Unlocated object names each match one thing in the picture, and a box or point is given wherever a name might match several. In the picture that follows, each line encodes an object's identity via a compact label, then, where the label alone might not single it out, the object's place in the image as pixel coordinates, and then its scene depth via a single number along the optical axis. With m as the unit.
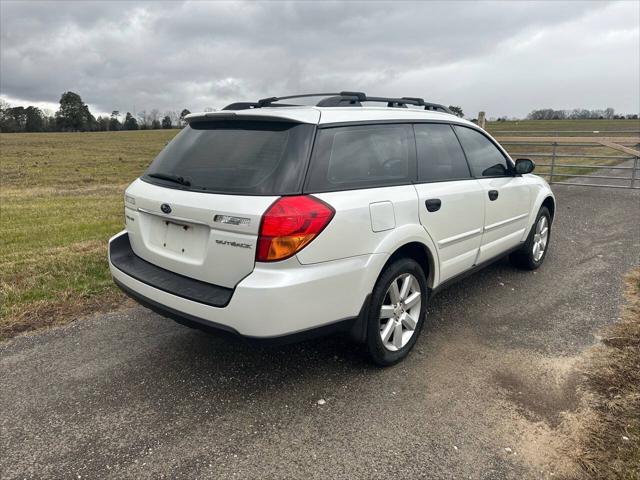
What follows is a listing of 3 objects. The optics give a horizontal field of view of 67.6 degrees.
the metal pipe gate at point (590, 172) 11.54
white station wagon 2.60
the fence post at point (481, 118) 13.53
